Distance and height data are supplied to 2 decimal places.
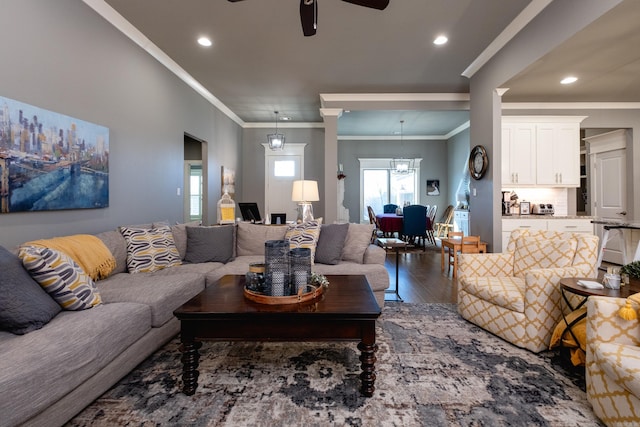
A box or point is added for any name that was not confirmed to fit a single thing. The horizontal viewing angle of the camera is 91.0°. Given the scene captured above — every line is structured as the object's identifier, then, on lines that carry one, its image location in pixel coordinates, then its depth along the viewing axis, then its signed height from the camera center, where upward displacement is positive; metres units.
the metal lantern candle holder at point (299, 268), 1.97 -0.36
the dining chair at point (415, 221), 6.85 -0.21
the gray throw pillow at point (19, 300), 1.49 -0.44
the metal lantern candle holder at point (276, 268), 1.92 -0.35
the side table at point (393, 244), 3.44 -0.36
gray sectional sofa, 1.23 -0.63
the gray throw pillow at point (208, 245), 3.34 -0.36
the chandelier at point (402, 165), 8.40 +1.32
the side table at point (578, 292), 1.86 -0.49
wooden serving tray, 1.86 -0.52
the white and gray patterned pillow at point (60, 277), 1.71 -0.37
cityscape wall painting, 2.24 +0.42
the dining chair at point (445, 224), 8.46 -0.34
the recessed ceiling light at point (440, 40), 3.70 +2.05
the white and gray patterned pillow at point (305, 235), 3.26 -0.25
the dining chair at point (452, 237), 4.75 -0.39
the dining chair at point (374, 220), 7.77 -0.22
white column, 5.75 +1.16
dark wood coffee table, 1.70 -0.63
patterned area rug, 1.57 -1.02
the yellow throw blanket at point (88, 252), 2.24 -0.30
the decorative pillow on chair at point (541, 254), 2.56 -0.37
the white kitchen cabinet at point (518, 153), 4.72 +0.88
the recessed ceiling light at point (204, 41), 3.74 +2.07
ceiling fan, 2.19 +1.45
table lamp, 4.12 +0.26
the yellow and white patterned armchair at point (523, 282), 2.25 -0.59
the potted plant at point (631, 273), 2.06 -0.41
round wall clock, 4.20 +0.69
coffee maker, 4.90 +0.15
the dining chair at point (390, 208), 8.84 +0.10
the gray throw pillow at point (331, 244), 3.22 -0.34
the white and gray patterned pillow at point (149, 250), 2.86 -0.36
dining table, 7.29 -0.27
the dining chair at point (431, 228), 7.57 -0.40
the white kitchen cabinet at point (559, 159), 4.77 +0.80
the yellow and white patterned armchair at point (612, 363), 1.36 -0.69
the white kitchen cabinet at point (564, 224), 4.22 -0.17
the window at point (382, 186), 9.33 +0.76
